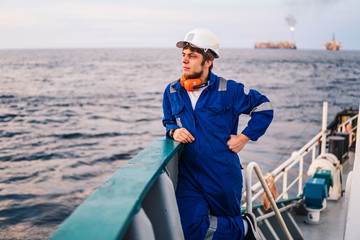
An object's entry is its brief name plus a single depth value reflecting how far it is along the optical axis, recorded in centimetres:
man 277
